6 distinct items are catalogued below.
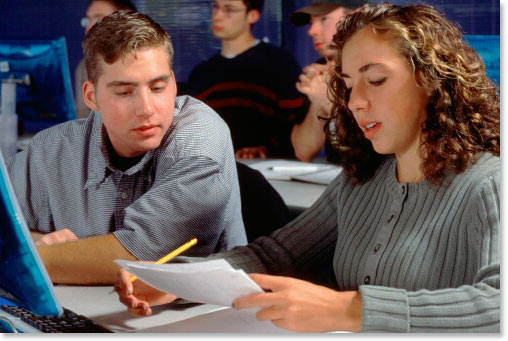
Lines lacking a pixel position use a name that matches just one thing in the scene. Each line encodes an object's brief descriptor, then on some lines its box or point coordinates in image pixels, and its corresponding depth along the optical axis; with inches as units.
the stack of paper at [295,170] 84.7
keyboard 67.5
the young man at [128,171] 77.6
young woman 66.2
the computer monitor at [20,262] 63.1
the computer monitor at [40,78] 85.2
